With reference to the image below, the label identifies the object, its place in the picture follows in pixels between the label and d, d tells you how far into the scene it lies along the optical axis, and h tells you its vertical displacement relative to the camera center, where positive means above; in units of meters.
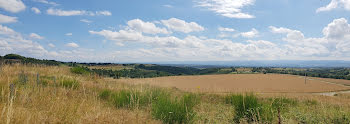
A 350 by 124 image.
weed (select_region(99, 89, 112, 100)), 8.20 -1.32
